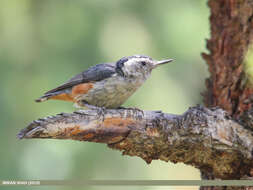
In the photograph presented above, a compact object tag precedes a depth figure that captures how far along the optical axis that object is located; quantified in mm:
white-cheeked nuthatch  7262
